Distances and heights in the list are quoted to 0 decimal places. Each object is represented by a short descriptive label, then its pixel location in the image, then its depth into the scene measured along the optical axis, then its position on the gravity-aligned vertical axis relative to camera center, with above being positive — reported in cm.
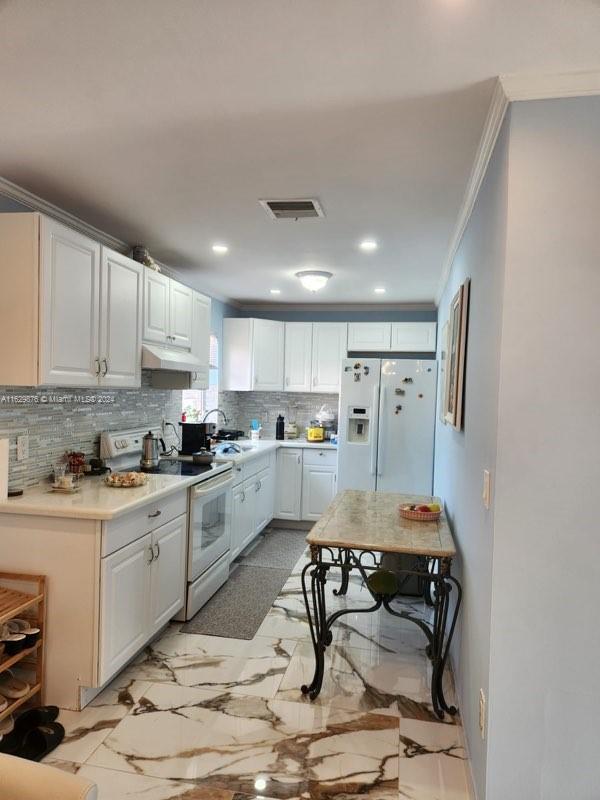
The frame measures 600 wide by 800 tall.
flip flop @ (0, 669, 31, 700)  216 -130
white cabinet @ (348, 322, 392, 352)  557 +57
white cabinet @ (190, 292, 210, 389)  409 +38
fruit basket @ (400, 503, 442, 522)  282 -67
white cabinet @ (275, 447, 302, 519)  542 -101
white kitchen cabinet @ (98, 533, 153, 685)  230 -105
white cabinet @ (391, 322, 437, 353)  545 +57
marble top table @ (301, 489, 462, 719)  235 -73
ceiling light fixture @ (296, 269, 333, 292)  420 +89
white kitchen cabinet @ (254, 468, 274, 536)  479 -109
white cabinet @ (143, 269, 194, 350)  336 +51
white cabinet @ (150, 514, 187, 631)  276 -105
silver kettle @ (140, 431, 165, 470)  350 -48
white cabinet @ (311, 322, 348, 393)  566 +38
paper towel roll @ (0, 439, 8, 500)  237 -42
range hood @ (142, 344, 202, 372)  328 +16
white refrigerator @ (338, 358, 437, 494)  491 -34
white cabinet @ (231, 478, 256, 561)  412 -109
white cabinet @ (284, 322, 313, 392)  575 +34
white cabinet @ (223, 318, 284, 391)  554 +35
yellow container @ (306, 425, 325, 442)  560 -50
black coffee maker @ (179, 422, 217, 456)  412 -42
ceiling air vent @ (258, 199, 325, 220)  271 +96
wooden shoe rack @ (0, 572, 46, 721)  225 -95
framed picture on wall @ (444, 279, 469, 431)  255 +18
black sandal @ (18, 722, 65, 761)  199 -142
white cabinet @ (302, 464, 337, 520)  536 -104
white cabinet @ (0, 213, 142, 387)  233 +36
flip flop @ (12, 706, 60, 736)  213 -142
